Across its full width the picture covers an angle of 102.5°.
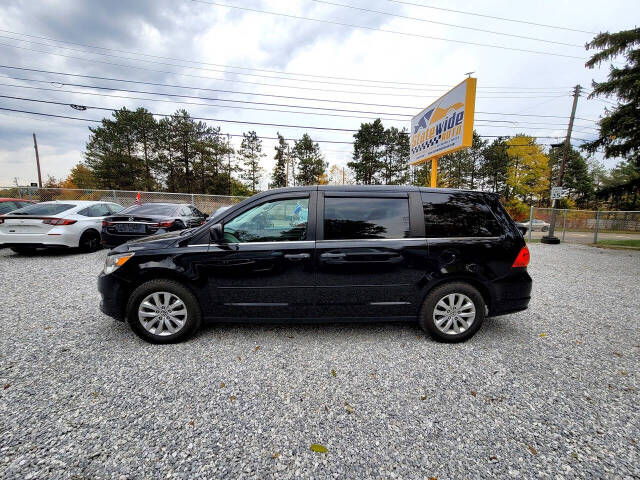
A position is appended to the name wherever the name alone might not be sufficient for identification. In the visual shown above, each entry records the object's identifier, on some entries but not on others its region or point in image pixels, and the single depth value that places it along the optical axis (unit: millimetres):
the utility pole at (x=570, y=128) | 14906
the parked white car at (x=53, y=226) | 6082
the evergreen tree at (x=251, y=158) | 38156
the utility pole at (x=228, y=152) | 36088
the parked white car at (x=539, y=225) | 14637
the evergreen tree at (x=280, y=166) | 38562
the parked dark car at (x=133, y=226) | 6023
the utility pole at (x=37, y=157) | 30841
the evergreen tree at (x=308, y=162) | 36219
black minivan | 2711
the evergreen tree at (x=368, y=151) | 33312
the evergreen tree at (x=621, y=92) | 9727
